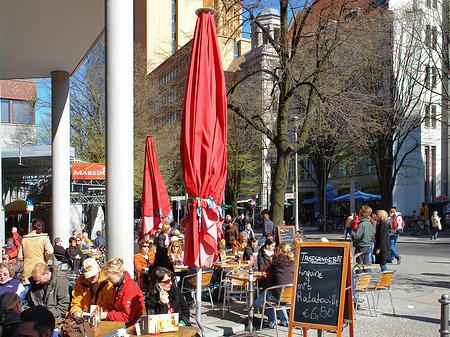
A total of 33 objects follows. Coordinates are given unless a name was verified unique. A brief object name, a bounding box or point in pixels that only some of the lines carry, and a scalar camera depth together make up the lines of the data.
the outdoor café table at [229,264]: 9.96
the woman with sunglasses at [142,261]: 9.30
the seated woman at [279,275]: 7.73
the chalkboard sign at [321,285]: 5.77
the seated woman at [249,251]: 11.00
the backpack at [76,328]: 4.35
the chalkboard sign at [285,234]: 12.96
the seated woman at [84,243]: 15.79
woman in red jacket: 5.47
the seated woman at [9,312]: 4.44
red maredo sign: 19.62
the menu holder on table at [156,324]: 4.68
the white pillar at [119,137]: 7.02
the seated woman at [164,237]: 13.41
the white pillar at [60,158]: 12.33
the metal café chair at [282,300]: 7.41
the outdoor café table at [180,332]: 4.64
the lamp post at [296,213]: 24.23
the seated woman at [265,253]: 9.66
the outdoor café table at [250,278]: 7.66
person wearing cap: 5.71
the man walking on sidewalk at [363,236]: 11.25
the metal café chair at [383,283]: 8.62
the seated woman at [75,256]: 12.59
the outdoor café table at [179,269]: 9.91
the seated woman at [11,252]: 12.56
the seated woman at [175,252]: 10.38
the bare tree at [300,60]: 14.42
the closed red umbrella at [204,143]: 5.75
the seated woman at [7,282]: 6.24
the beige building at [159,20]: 79.19
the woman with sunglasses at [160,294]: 5.34
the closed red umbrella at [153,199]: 10.86
